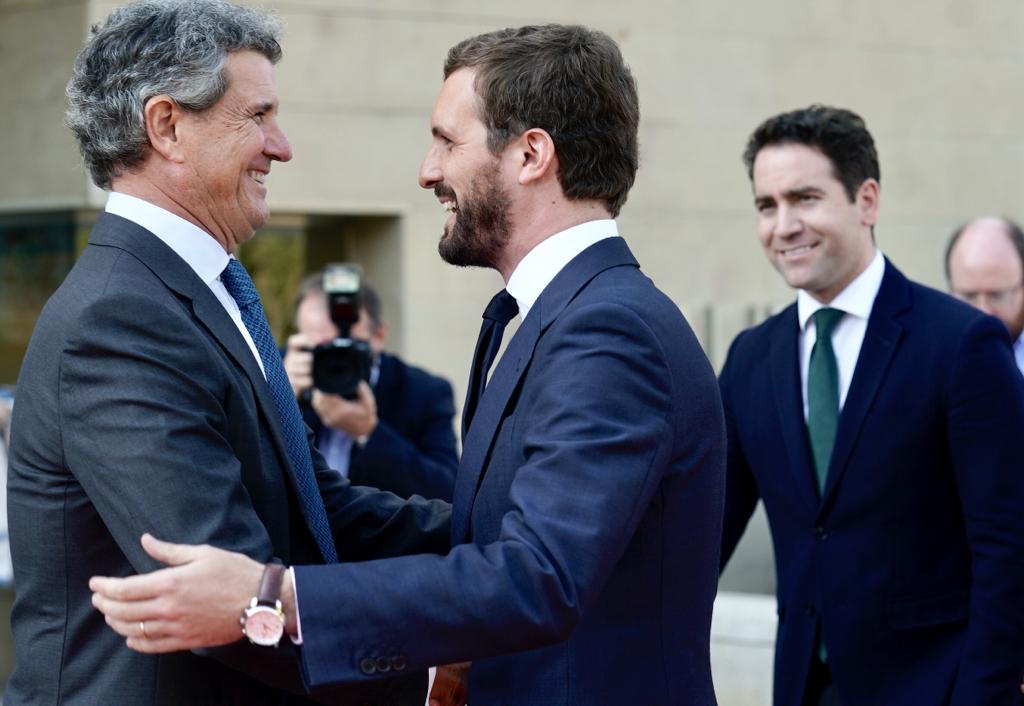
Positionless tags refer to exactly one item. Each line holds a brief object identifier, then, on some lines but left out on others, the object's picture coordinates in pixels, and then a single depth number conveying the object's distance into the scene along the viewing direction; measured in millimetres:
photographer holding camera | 4949
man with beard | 2154
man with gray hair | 2258
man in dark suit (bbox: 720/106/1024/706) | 3316
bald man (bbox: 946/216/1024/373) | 5145
